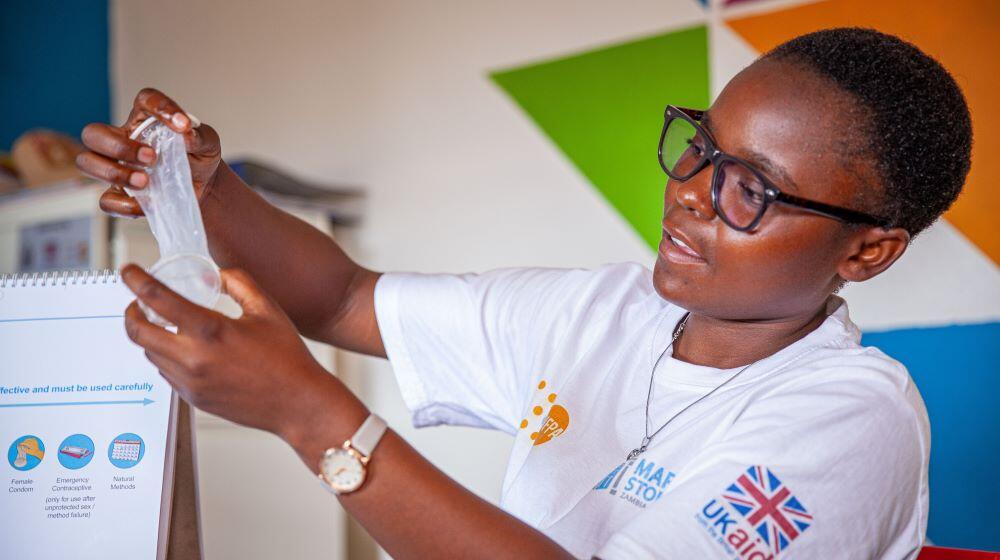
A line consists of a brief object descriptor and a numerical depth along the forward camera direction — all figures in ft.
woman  2.42
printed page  3.20
